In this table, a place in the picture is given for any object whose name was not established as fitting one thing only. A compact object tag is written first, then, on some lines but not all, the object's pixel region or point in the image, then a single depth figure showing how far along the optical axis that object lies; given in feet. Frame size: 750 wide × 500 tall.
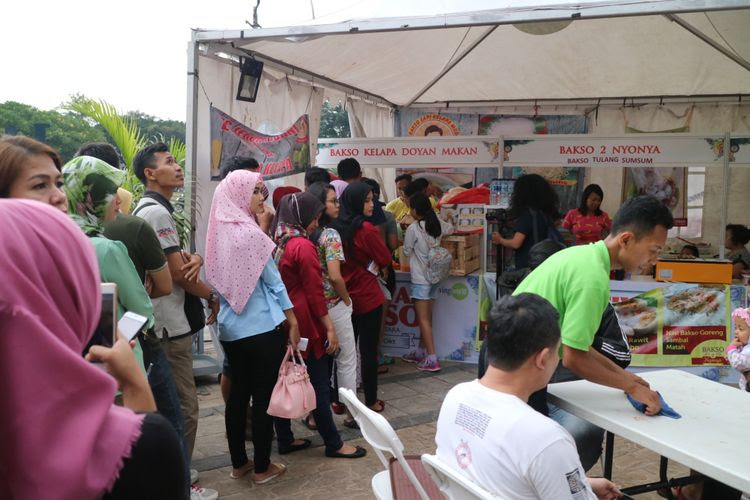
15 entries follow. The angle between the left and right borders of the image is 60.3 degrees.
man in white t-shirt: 5.52
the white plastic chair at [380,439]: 7.08
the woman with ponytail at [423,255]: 19.26
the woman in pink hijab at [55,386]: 2.88
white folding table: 6.56
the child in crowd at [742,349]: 10.57
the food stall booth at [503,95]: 15.87
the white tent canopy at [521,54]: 14.67
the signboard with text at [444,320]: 20.27
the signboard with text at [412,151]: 20.79
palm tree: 19.34
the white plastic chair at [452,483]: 5.53
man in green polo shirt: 7.78
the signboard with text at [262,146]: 16.26
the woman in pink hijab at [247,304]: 11.35
